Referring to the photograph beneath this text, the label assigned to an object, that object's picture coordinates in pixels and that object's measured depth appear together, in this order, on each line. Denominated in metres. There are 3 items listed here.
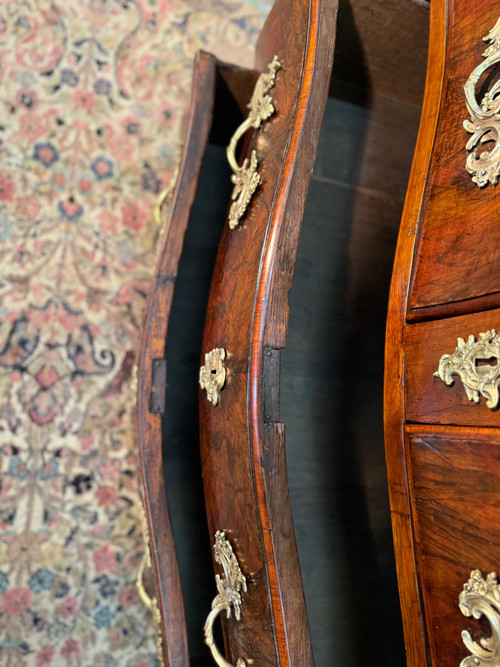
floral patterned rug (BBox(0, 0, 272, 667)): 1.22
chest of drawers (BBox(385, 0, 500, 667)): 0.51
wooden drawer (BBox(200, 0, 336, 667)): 0.62
